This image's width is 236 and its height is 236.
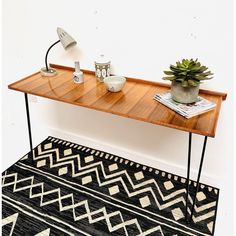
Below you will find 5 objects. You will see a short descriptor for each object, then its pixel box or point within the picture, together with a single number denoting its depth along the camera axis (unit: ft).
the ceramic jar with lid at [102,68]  5.86
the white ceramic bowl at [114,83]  5.40
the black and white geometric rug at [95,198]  5.32
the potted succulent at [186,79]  4.60
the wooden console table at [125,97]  4.47
